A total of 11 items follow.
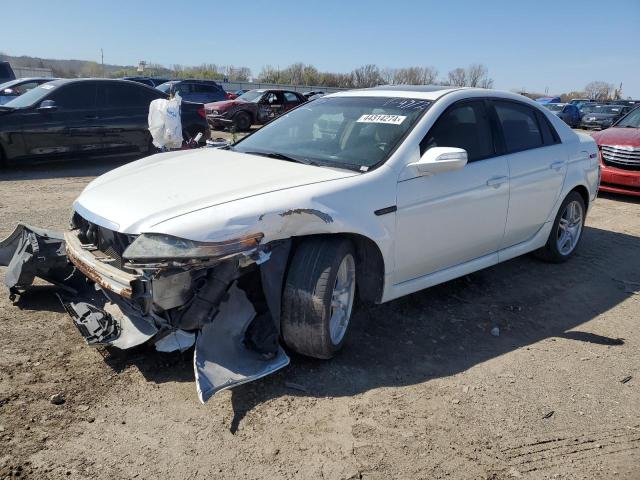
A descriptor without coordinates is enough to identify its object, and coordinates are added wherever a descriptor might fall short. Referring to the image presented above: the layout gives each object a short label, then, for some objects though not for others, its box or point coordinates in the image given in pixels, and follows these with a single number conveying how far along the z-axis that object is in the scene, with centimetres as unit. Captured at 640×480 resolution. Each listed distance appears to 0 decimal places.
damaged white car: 284
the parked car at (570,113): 2822
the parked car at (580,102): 3066
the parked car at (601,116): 2634
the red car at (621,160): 870
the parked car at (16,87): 1227
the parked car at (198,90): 1928
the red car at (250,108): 1784
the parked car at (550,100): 3382
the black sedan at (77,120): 891
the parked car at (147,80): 2384
